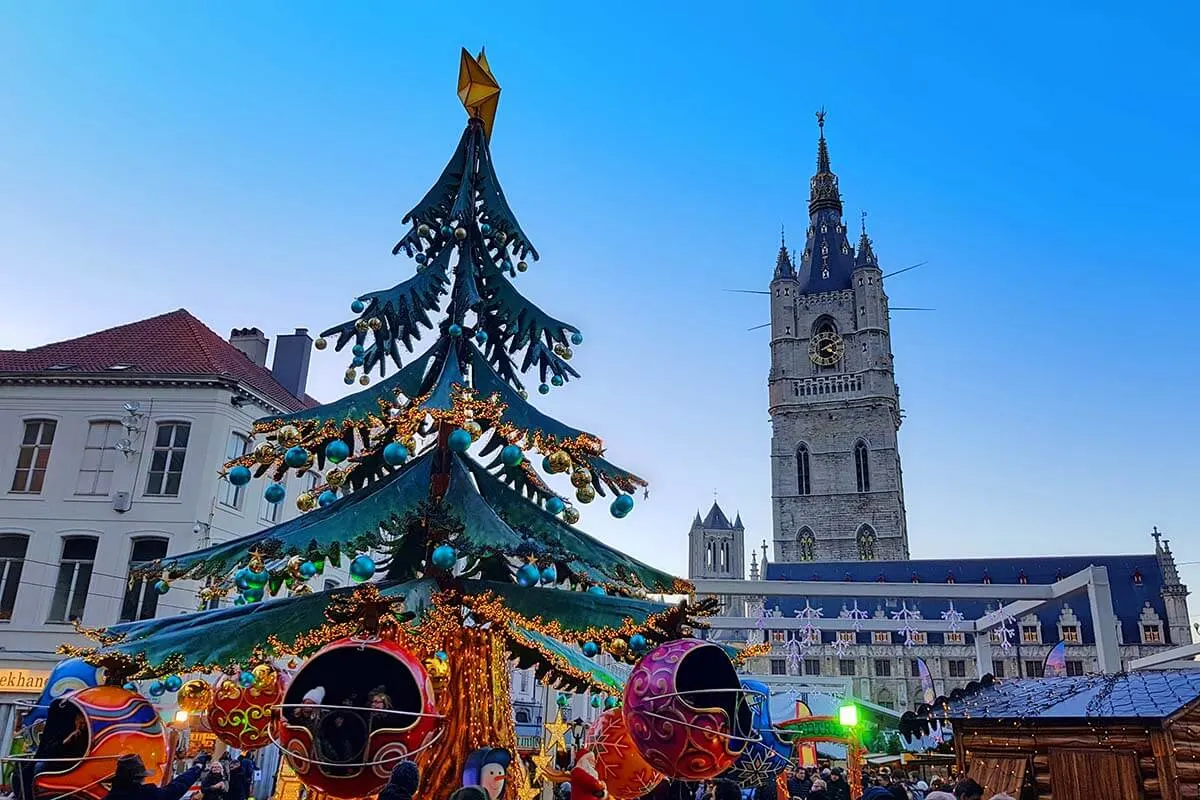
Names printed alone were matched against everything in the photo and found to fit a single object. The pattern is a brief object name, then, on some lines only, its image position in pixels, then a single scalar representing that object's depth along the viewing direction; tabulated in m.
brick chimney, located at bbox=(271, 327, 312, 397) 26.05
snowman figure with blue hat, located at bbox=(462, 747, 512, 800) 6.13
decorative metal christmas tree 6.60
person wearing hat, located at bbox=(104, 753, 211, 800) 5.08
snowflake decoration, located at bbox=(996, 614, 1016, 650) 32.19
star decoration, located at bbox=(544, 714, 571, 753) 10.90
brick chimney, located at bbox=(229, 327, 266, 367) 26.73
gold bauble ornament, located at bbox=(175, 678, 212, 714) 7.09
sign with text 19.20
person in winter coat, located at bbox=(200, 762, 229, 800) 9.98
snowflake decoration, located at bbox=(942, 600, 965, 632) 41.24
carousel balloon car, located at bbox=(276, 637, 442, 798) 4.98
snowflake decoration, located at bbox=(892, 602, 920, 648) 42.09
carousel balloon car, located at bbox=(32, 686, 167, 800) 5.57
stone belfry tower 79.06
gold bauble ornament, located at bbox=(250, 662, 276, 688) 7.06
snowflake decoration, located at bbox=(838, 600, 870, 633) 48.78
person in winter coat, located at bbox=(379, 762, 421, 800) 4.64
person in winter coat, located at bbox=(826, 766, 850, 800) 10.94
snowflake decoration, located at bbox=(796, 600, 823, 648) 42.88
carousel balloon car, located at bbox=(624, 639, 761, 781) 5.64
